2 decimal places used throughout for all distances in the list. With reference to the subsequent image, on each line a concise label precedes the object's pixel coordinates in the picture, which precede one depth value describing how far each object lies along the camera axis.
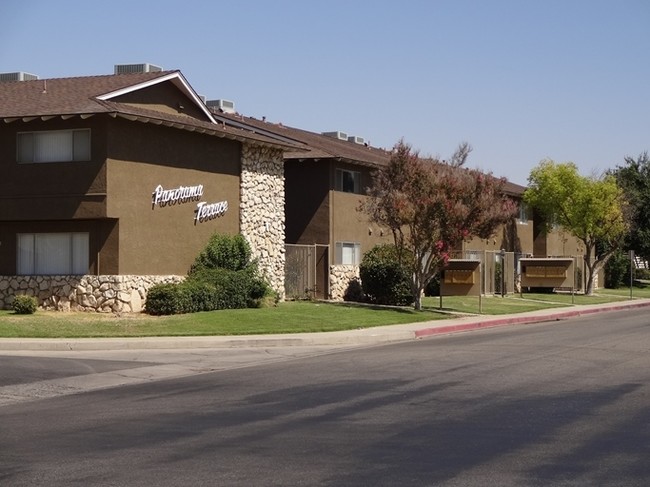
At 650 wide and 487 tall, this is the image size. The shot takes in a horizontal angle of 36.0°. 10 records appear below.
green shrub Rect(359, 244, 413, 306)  36.25
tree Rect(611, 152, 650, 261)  64.06
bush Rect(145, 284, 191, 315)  27.64
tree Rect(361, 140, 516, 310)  31.70
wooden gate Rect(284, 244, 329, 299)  36.84
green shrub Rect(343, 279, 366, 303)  38.84
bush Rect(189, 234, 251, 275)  31.39
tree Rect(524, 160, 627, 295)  51.50
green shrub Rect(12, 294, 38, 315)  27.19
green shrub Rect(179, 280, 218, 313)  28.08
